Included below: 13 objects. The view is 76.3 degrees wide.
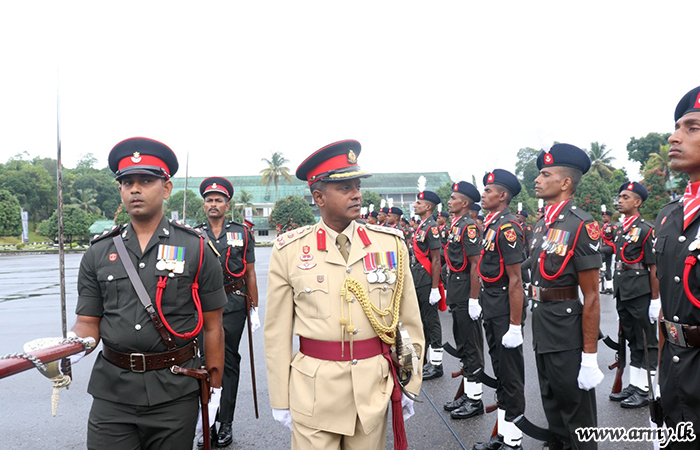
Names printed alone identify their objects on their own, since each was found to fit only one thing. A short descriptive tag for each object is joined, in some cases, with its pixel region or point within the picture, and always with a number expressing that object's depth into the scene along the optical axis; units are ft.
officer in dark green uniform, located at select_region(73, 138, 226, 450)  8.12
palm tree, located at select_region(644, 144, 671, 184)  136.15
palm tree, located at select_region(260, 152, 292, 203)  231.09
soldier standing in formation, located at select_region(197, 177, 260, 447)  14.47
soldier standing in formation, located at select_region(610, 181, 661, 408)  16.76
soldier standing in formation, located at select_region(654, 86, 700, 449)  7.62
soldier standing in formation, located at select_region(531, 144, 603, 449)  10.75
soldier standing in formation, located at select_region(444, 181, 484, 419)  16.09
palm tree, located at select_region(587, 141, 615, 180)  192.92
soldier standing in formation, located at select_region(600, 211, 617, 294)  39.27
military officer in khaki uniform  7.89
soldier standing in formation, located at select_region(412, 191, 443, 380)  20.90
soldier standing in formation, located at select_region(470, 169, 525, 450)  13.25
